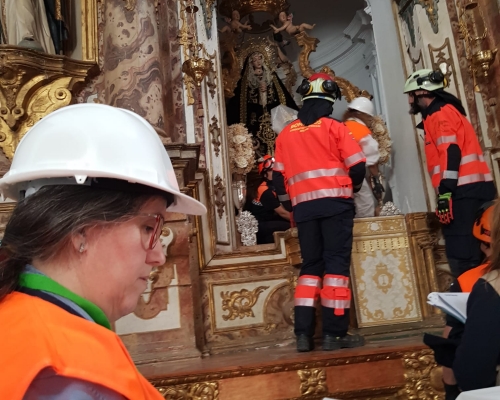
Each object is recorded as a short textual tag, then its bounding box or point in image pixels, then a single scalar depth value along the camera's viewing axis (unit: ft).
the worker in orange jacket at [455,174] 14.12
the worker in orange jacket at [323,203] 12.06
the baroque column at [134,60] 14.46
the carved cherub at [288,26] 23.77
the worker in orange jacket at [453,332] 7.02
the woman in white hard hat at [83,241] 2.72
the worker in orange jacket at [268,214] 18.94
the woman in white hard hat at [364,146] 16.10
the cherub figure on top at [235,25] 22.75
